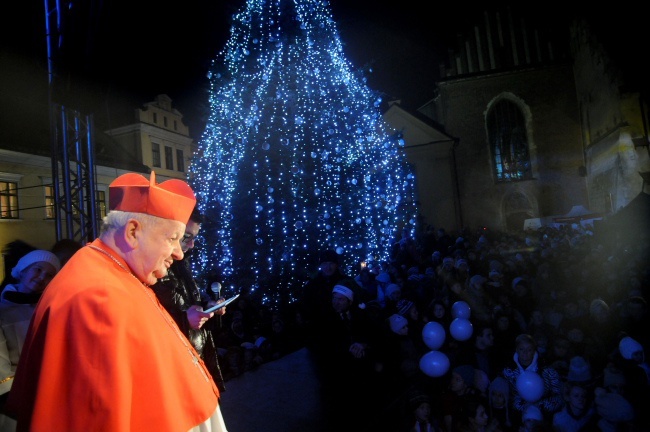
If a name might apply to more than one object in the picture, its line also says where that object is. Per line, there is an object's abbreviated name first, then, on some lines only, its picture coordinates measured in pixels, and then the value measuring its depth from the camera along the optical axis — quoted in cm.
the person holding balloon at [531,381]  427
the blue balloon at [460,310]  584
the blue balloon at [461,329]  518
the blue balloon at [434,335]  501
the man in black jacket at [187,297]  322
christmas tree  968
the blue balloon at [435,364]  454
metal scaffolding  704
